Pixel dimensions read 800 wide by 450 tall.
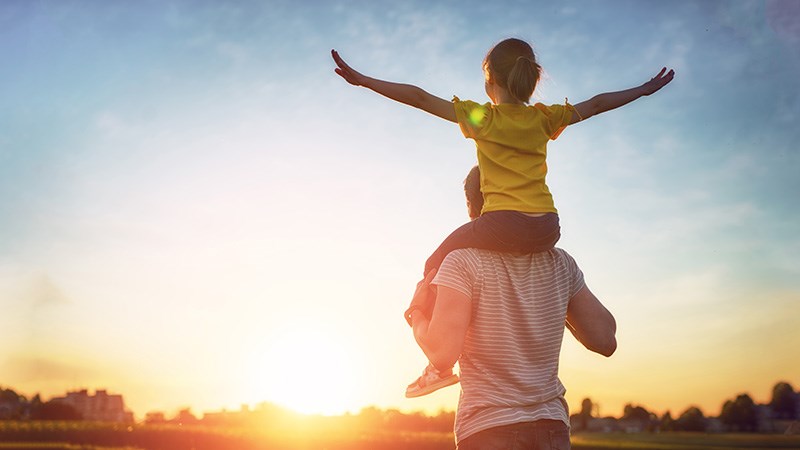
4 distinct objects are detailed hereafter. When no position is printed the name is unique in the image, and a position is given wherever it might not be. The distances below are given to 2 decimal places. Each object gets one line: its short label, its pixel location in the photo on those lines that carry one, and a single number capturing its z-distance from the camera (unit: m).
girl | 2.71
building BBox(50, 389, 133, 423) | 69.88
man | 2.59
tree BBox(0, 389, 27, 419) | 62.83
